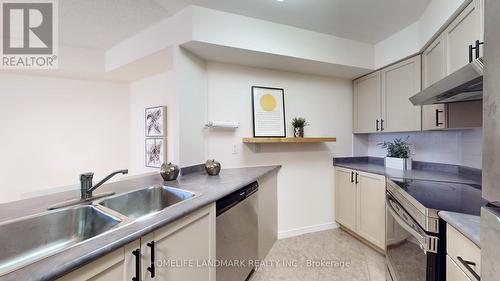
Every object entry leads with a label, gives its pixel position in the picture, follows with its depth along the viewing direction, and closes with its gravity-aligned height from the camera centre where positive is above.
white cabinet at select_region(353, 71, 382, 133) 2.60 +0.49
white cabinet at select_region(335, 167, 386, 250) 2.10 -0.76
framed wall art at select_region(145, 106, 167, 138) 2.79 +0.27
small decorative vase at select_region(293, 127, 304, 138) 2.56 +0.09
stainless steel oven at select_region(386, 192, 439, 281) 1.09 -0.71
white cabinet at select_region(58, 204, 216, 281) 0.73 -0.53
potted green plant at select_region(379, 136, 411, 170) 2.34 -0.19
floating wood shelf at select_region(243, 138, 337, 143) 2.30 -0.01
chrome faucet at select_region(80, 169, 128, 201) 1.23 -0.28
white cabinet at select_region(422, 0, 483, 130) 1.41 +0.73
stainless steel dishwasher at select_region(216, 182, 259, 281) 1.39 -0.74
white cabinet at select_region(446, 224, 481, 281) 0.81 -0.53
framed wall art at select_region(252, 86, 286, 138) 2.50 +0.35
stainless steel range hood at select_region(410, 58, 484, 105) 0.94 +0.31
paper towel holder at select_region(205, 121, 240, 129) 2.24 +0.17
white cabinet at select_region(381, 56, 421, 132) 2.18 +0.52
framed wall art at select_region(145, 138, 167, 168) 2.79 -0.18
